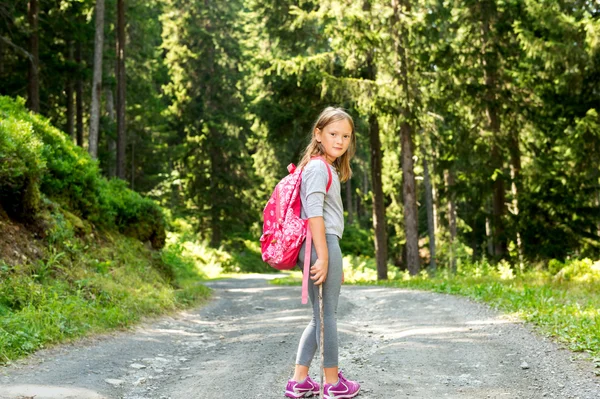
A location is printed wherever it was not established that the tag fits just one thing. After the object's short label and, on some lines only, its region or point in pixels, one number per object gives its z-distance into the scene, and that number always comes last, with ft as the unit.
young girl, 14.66
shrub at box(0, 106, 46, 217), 29.04
